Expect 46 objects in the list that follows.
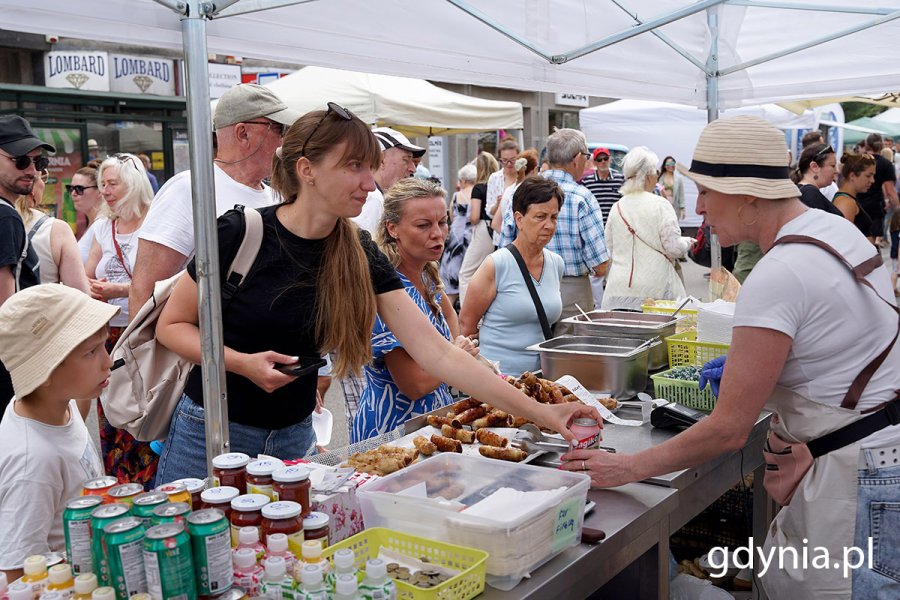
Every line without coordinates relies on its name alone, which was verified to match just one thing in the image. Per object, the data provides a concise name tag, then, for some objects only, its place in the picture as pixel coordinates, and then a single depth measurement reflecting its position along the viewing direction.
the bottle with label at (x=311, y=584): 1.53
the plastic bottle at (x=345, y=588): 1.54
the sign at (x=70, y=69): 11.40
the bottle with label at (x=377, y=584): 1.57
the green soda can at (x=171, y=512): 1.51
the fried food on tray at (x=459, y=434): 2.84
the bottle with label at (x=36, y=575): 1.47
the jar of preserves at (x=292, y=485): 1.76
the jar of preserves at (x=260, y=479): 1.80
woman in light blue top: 4.37
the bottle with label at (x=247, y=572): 1.57
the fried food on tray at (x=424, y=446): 2.70
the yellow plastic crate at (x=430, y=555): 1.71
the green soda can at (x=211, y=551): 1.49
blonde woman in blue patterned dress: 3.22
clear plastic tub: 1.86
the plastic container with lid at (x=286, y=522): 1.65
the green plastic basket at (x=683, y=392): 3.28
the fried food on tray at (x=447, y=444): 2.74
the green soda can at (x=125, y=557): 1.46
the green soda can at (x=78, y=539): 1.53
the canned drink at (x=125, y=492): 1.64
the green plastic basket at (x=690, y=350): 3.66
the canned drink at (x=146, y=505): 1.55
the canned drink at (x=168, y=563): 1.45
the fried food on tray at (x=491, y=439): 2.77
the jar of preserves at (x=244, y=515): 1.67
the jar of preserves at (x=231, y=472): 1.84
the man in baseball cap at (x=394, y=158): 5.92
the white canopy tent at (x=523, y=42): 2.44
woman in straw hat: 2.27
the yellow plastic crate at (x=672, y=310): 4.25
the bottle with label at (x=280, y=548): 1.59
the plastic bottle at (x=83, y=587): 1.45
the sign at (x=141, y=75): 12.00
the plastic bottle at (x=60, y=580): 1.47
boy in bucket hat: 1.99
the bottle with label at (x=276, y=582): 1.54
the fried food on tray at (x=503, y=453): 2.62
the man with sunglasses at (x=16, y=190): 3.60
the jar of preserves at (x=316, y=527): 1.73
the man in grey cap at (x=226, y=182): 3.22
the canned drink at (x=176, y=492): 1.63
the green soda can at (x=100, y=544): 1.50
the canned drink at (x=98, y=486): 1.72
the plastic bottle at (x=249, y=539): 1.61
